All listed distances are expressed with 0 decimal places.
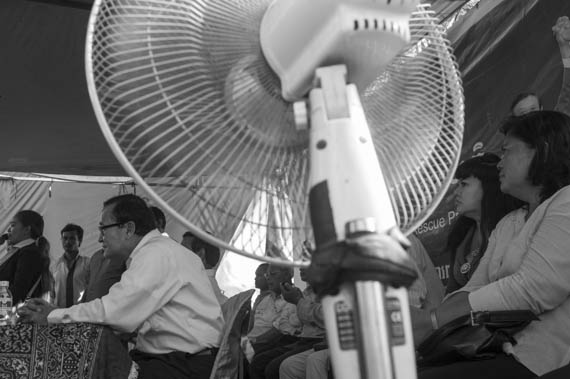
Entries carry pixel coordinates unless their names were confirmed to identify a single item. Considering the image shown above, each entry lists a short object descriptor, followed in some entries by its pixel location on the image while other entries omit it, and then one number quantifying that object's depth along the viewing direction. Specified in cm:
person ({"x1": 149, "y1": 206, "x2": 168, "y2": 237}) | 480
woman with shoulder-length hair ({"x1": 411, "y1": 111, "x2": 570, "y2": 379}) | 164
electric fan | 78
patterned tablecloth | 227
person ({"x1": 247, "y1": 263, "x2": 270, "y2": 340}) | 585
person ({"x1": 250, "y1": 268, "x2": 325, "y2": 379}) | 442
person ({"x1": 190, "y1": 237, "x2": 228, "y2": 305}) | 567
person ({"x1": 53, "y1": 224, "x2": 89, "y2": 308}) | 546
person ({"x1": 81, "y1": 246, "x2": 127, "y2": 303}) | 343
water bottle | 295
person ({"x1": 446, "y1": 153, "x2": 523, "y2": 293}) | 266
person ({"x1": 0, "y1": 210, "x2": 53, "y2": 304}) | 434
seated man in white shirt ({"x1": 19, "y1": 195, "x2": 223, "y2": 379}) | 253
